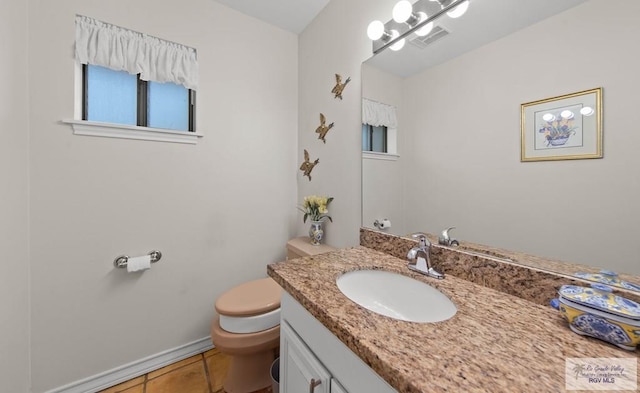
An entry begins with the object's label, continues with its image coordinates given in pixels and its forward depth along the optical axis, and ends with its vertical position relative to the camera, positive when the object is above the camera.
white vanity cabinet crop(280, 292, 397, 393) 0.54 -0.47
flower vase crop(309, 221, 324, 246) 1.69 -0.27
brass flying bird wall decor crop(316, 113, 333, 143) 1.69 +0.49
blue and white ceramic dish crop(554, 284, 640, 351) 0.49 -0.26
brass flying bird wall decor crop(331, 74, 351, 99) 1.54 +0.72
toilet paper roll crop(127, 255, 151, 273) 1.36 -0.41
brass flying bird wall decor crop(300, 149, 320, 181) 1.85 +0.24
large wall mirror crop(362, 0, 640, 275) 0.62 +0.24
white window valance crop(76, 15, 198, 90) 1.29 +0.85
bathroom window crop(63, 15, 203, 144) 1.30 +0.71
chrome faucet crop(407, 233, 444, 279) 0.92 -0.26
